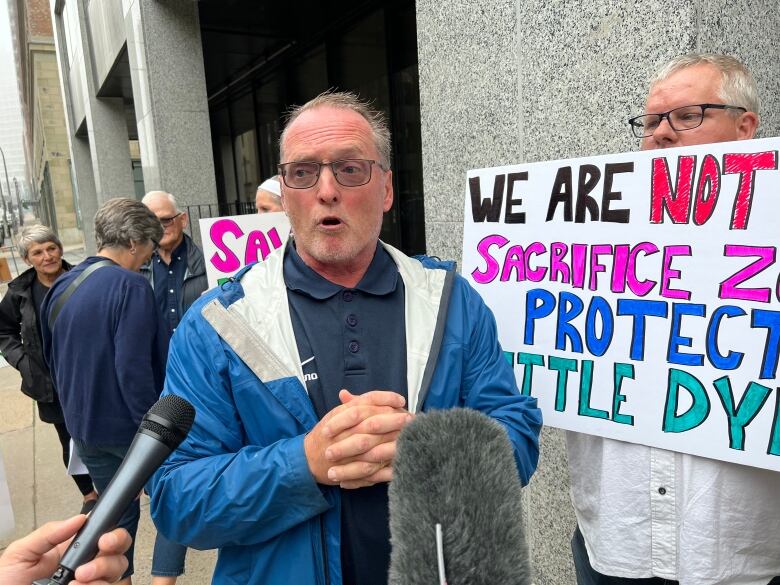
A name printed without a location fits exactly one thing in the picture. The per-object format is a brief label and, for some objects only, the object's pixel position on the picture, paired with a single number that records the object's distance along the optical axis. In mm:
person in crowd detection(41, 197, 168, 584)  2768
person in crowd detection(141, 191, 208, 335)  3918
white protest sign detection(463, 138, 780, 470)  1416
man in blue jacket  1232
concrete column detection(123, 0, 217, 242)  6477
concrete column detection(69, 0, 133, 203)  11664
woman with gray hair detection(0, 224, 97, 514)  4121
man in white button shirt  1476
